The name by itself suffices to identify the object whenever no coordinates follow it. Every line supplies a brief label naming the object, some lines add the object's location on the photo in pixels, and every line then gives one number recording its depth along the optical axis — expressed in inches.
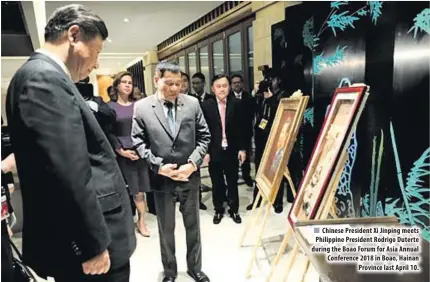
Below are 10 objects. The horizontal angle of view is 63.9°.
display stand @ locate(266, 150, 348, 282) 51.9
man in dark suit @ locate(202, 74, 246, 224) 124.8
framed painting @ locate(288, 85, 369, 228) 51.1
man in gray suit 79.0
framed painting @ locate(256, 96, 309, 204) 78.5
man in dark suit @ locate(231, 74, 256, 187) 134.6
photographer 131.3
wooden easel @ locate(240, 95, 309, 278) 77.9
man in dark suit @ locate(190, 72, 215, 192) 151.3
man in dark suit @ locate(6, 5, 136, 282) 38.5
